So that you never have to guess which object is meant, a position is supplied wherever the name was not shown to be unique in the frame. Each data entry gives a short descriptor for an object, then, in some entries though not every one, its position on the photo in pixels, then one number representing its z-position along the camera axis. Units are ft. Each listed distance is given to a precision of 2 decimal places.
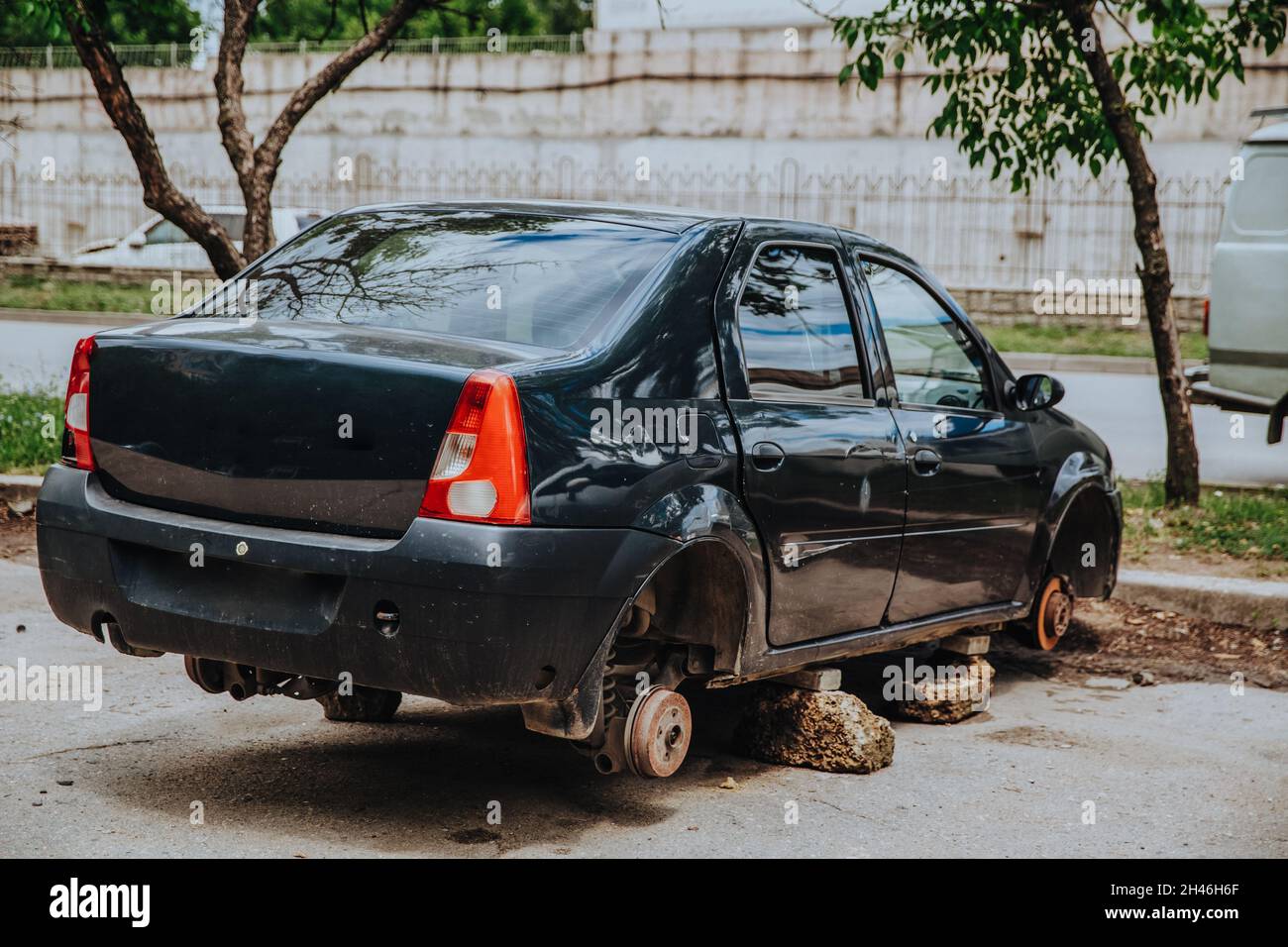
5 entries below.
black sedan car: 12.45
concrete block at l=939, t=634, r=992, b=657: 19.34
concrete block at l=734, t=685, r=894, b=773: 16.31
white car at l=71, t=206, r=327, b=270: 81.10
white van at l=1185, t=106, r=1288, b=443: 37.50
